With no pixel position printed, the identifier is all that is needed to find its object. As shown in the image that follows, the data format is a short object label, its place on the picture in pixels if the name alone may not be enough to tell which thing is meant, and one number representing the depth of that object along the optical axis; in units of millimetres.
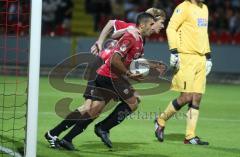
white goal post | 14875
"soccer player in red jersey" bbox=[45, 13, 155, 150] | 18328
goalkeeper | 20594
